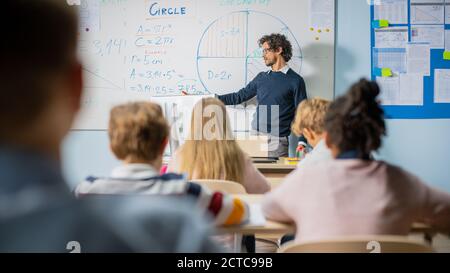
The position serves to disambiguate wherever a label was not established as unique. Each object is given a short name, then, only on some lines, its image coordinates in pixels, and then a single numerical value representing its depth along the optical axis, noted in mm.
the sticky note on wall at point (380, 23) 4016
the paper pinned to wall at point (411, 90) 4043
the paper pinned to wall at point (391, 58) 4027
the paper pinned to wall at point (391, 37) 4012
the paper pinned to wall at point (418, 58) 4016
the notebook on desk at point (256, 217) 1368
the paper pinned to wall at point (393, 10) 4004
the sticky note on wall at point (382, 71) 4047
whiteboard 4055
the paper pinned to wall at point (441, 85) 4027
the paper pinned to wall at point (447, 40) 4004
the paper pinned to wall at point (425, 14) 4008
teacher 3932
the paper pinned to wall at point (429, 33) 4012
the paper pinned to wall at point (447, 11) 4000
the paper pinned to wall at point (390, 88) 4047
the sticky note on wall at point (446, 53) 4008
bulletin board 4008
